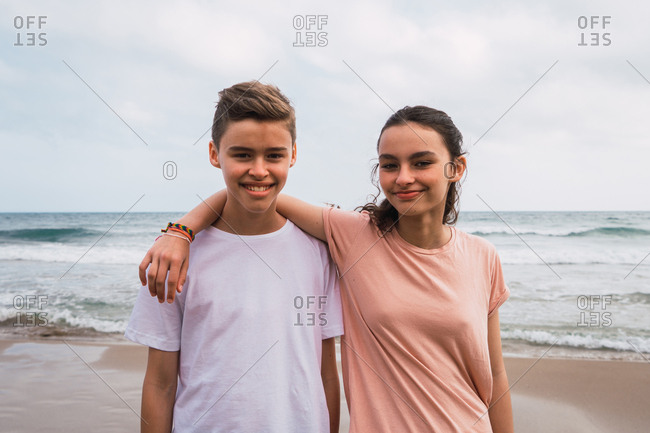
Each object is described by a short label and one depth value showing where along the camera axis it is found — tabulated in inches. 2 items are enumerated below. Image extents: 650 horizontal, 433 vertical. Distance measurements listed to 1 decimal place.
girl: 73.0
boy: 70.4
